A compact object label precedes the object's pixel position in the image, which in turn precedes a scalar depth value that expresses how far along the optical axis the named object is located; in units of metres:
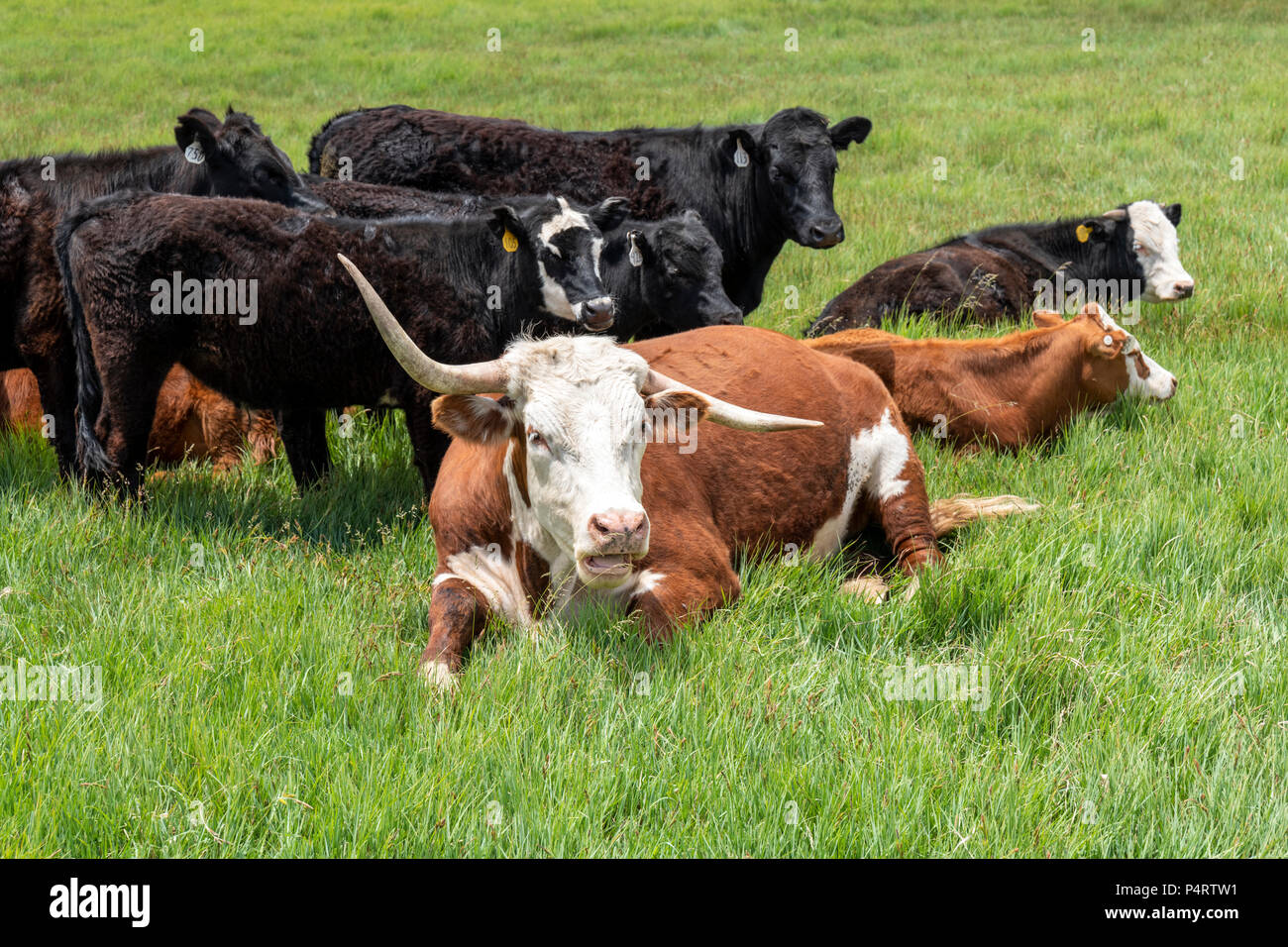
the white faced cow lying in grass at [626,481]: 7.44
